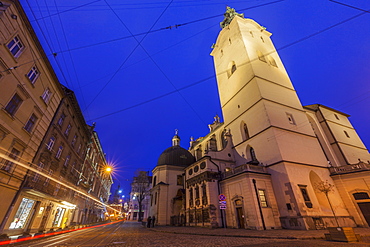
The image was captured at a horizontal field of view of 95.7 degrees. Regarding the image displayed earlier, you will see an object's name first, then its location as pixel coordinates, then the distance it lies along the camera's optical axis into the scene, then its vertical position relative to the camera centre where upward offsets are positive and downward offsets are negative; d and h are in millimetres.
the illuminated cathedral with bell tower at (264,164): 17703 +6941
